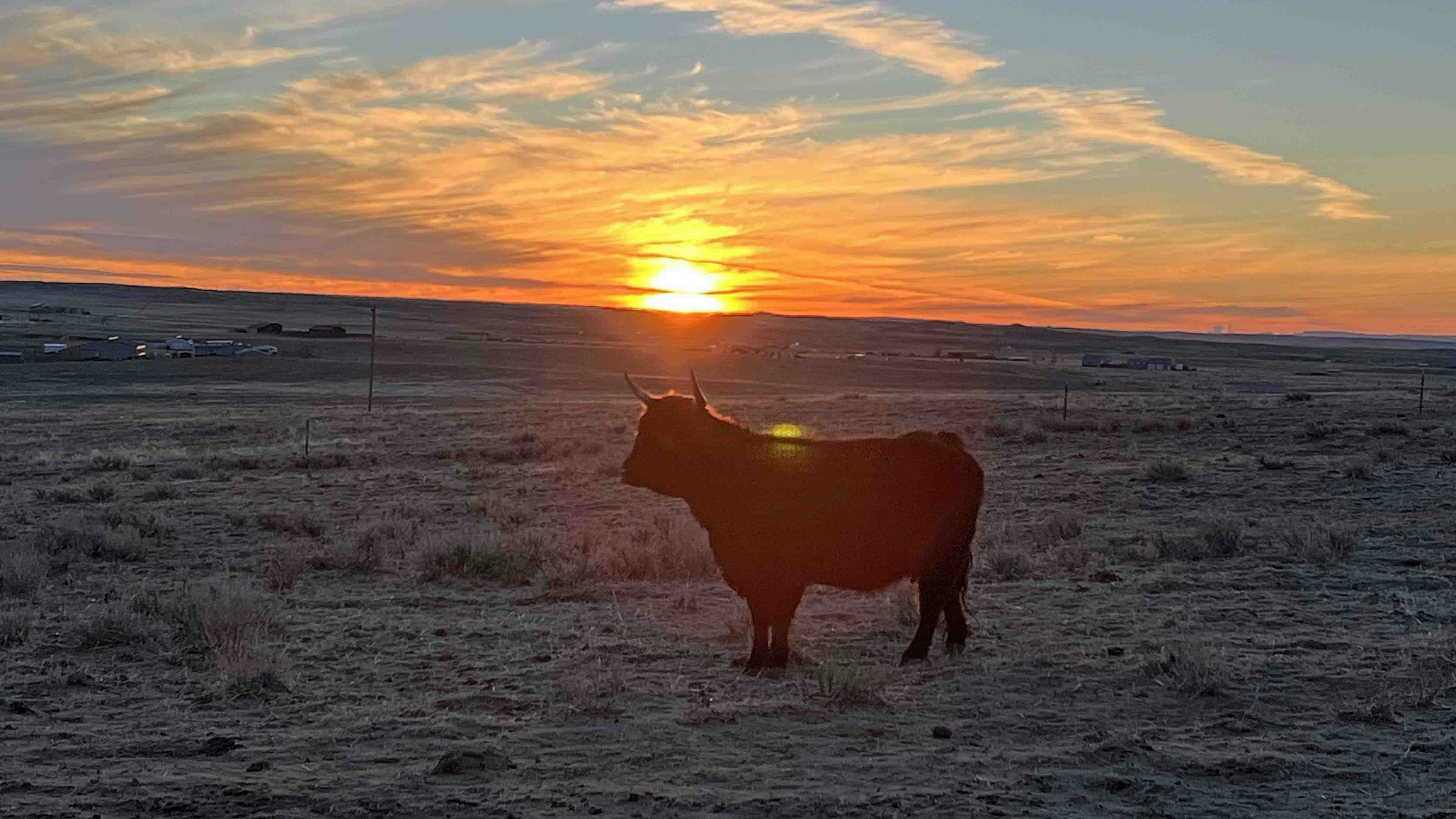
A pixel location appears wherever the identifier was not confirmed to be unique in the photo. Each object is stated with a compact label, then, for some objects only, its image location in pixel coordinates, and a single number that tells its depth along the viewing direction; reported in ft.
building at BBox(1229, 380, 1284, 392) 237.86
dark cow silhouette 27.20
